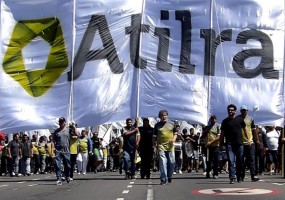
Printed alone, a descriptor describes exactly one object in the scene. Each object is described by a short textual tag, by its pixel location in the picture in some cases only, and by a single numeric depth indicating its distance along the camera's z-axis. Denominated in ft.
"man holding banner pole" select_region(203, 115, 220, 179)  71.56
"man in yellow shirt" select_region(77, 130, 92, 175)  98.12
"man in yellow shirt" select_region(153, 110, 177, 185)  63.77
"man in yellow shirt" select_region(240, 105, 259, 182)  64.64
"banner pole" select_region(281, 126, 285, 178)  73.87
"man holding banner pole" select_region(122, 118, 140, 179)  70.49
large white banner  75.00
